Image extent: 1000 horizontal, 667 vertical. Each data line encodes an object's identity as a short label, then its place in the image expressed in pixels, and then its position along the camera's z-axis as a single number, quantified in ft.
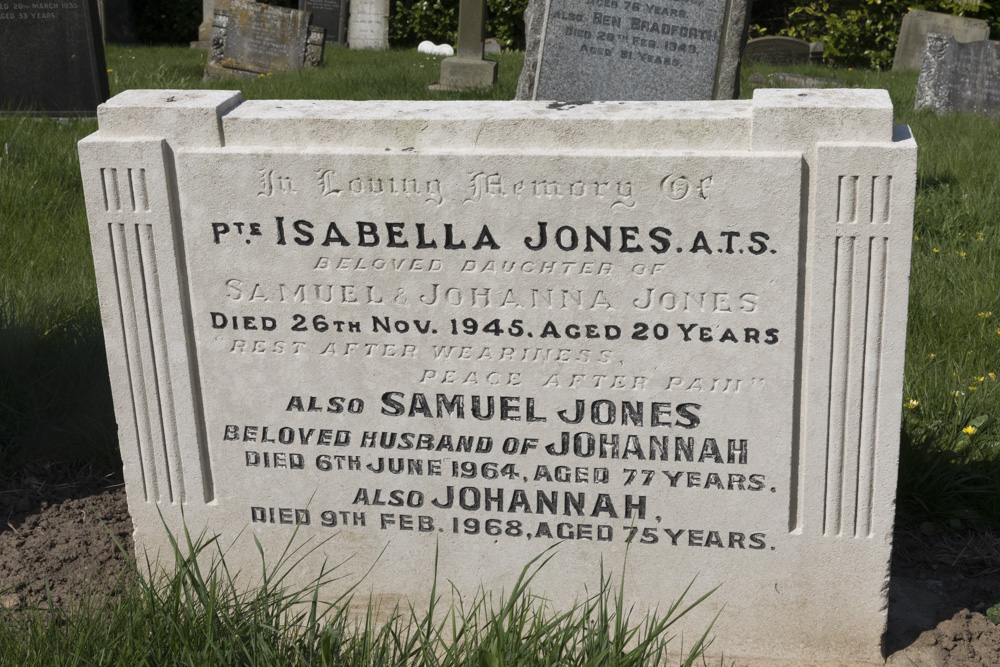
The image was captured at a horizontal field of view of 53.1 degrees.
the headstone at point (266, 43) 33.86
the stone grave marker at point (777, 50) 38.65
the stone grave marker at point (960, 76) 24.18
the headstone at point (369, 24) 44.98
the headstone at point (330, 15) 45.42
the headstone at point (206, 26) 43.37
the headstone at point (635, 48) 14.93
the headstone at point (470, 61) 29.73
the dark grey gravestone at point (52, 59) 22.25
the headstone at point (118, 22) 46.98
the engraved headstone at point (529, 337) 6.96
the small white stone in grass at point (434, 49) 42.78
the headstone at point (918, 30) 35.60
